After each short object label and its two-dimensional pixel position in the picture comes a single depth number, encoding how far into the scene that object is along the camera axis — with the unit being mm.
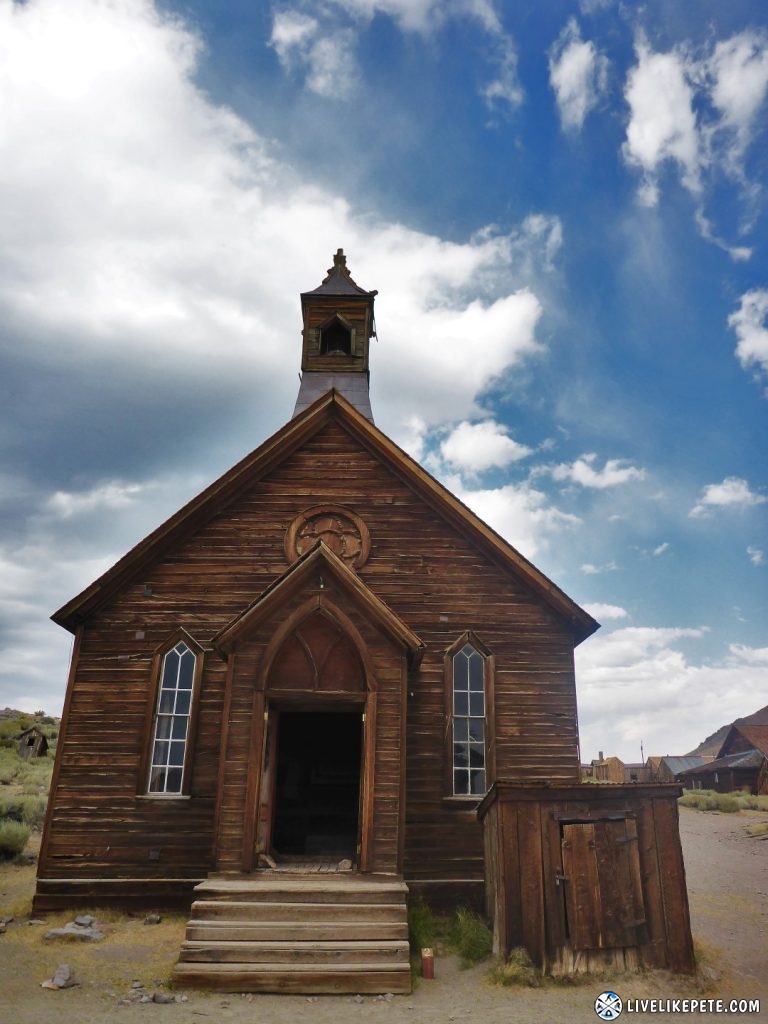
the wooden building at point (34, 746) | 31250
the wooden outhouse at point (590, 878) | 8164
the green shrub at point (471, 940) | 8750
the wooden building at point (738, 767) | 41062
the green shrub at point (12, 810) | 17922
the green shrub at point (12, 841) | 15218
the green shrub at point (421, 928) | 9086
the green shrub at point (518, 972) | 7863
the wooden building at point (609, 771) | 59094
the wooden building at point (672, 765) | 51281
